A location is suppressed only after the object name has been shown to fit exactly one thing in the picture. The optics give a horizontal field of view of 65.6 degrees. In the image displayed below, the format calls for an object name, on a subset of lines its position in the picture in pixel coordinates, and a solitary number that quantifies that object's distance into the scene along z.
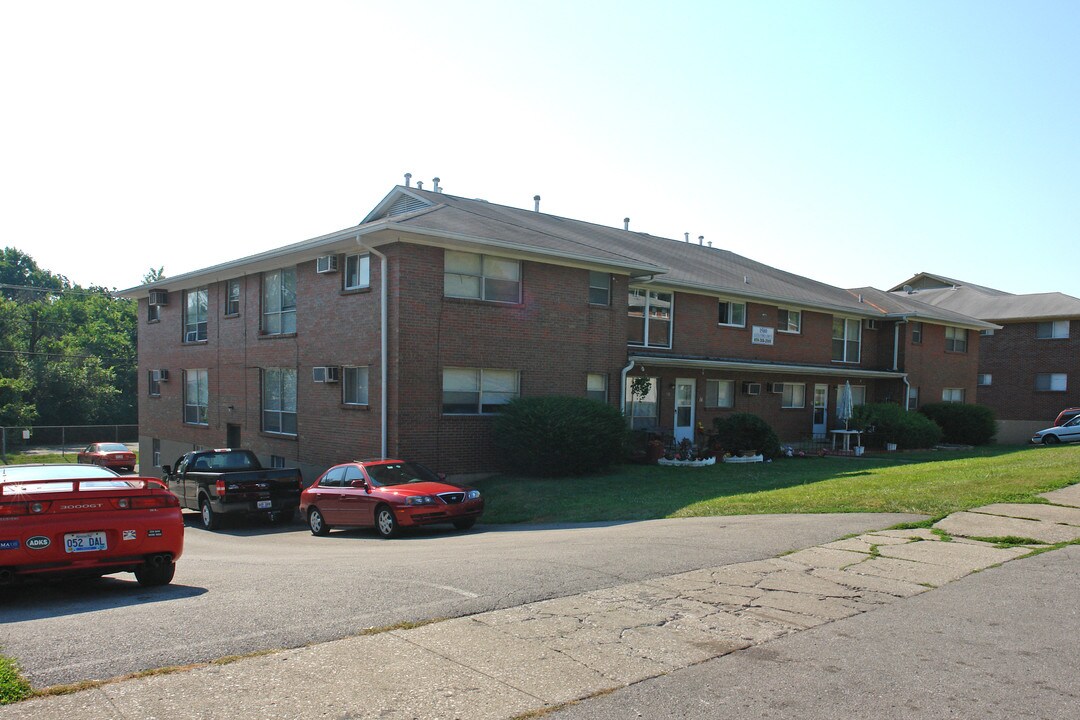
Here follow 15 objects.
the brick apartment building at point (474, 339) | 18.61
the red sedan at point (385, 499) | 14.25
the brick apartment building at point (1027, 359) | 39.53
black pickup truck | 17.50
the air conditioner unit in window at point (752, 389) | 26.69
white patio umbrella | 26.55
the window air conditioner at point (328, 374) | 20.20
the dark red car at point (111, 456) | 32.69
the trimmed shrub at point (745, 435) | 23.02
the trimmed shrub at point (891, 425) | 28.14
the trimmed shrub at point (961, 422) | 32.28
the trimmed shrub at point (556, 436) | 18.42
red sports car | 7.73
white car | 32.81
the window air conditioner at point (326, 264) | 20.14
